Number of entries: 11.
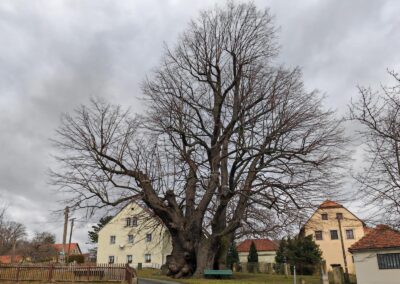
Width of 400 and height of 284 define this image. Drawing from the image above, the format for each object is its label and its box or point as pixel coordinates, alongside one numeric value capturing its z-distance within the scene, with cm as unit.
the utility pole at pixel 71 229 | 5272
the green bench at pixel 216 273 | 2512
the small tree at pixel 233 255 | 5914
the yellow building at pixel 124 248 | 5747
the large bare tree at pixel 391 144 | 1293
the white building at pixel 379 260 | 2816
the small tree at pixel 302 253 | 4403
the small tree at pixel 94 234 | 7125
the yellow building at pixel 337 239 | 5706
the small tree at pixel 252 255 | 5716
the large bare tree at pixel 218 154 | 2370
